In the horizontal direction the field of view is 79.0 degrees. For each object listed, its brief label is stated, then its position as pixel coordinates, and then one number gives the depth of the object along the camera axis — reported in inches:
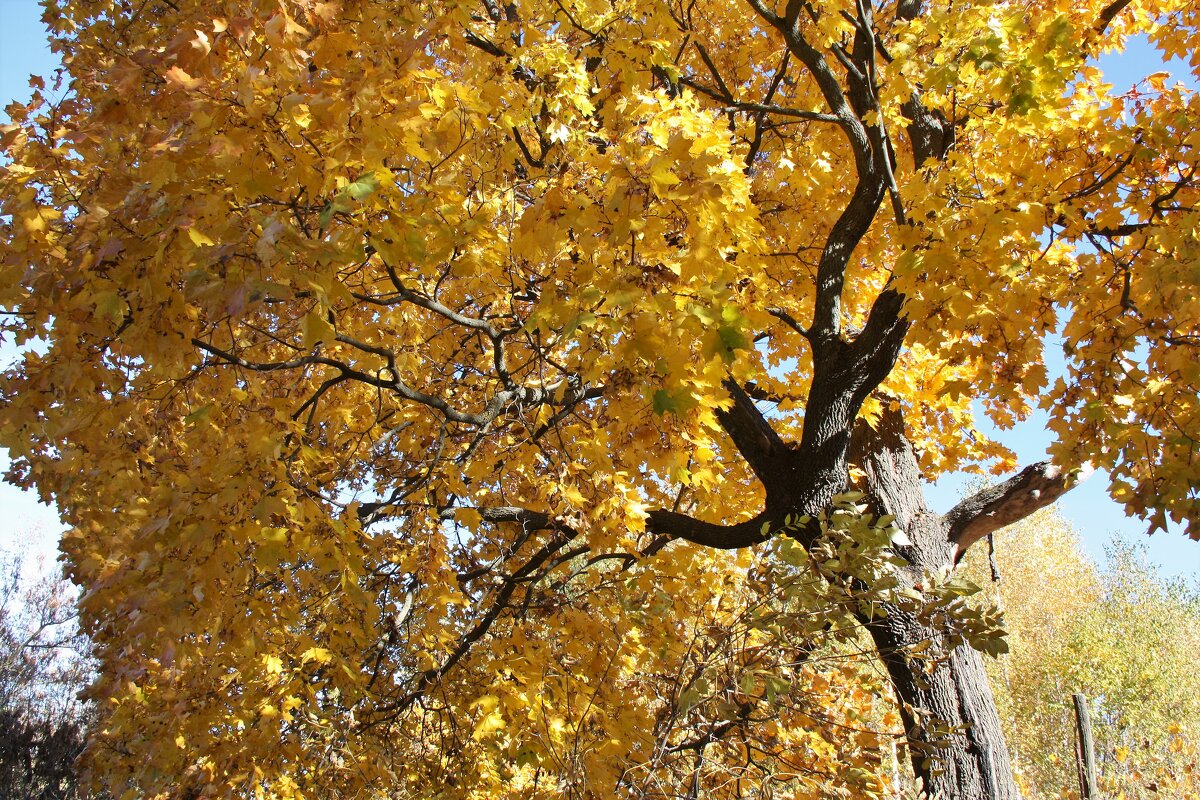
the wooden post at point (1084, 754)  229.5
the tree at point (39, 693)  582.2
